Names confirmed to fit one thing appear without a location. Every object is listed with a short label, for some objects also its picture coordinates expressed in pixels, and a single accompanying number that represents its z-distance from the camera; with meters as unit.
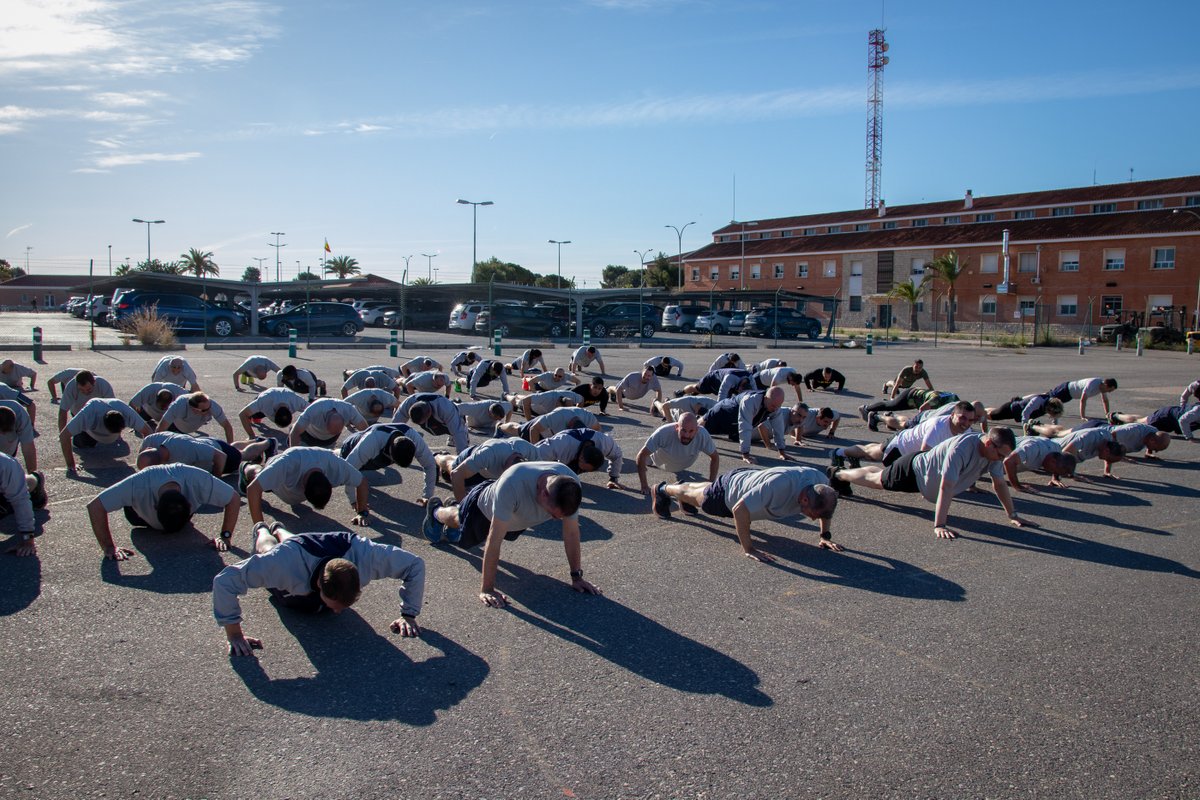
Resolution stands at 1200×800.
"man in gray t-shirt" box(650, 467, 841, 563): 6.60
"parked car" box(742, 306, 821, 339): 42.84
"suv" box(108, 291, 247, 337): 32.03
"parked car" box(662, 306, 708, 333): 47.78
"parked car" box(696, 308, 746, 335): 44.75
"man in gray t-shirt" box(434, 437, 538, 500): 7.63
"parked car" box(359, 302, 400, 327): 46.00
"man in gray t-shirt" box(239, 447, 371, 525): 6.78
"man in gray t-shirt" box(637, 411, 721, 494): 8.40
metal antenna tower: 86.00
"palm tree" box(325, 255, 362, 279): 100.25
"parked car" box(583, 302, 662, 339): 39.50
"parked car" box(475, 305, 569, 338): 39.09
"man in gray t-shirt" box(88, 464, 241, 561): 6.39
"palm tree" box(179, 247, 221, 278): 91.31
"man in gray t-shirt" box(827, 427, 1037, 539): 7.67
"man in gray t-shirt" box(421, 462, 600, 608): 5.49
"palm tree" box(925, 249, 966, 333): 59.47
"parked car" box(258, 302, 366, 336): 34.19
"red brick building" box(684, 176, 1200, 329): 52.97
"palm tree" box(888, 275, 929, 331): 61.34
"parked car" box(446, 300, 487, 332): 41.09
